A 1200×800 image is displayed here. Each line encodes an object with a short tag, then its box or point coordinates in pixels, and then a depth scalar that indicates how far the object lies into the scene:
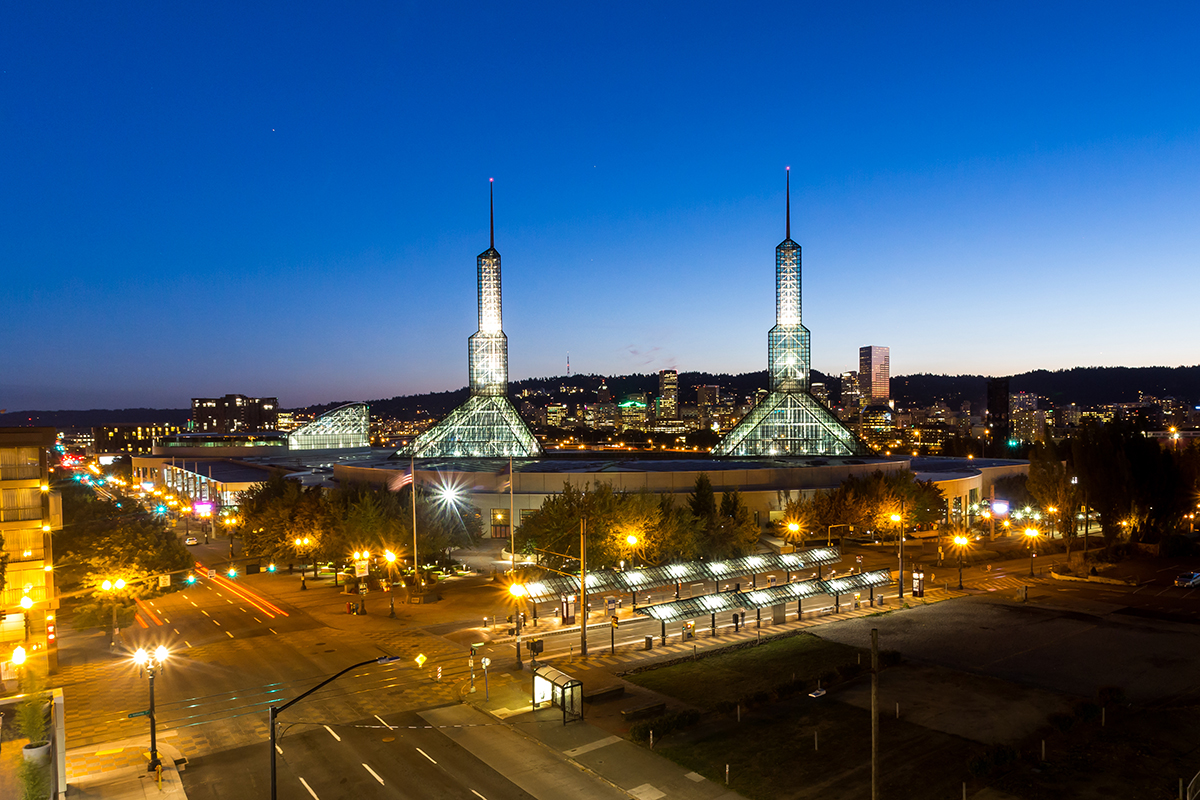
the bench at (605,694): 27.45
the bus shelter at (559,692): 25.53
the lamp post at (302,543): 55.16
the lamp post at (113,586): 38.19
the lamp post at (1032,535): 55.40
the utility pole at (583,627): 32.22
